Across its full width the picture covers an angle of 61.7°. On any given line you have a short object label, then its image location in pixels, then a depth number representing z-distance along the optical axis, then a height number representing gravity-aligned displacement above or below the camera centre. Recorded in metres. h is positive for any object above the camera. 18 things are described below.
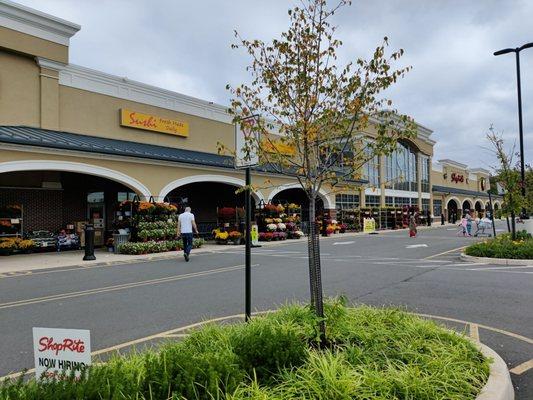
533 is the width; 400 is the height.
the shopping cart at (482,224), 31.26 -0.62
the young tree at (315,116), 4.87 +1.17
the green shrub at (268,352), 3.76 -1.15
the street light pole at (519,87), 18.42 +5.34
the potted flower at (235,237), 24.58 -0.92
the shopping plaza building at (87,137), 19.17 +4.67
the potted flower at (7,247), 18.62 -0.91
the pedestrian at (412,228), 29.64 -0.76
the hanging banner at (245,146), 5.20 +0.87
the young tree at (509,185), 17.02 +1.19
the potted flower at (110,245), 20.51 -1.05
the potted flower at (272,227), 26.95 -0.46
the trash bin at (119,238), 19.73 -0.71
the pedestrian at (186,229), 15.84 -0.28
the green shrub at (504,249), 14.42 -1.16
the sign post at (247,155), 5.16 +0.78
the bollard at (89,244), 16.62 -0.77
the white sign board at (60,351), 3.26 -0.95
